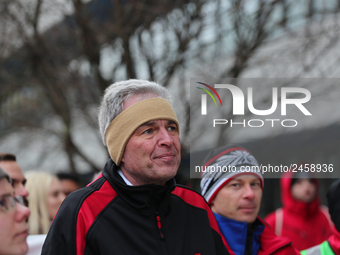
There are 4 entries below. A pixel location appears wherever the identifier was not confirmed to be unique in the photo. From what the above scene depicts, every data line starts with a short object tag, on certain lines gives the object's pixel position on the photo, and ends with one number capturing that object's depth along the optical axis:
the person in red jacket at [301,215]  8.68
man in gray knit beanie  4.86
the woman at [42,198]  7.37
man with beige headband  3.30
